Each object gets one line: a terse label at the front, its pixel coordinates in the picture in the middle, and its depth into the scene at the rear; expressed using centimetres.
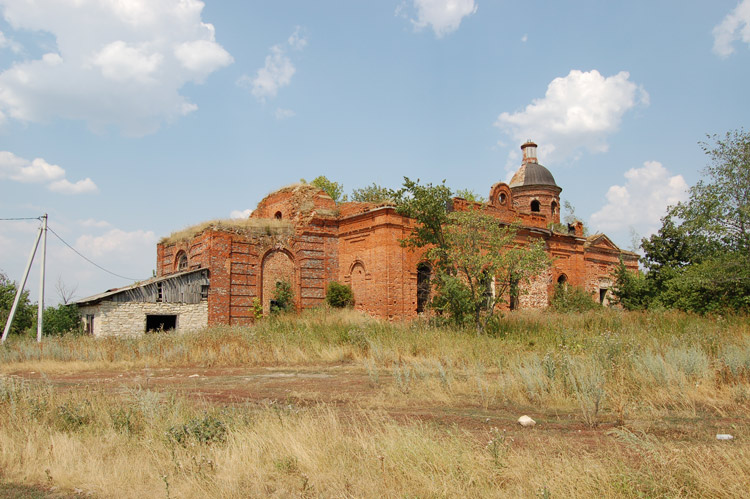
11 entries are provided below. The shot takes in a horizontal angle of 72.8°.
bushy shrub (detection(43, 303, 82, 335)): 2197
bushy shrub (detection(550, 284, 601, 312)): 2738
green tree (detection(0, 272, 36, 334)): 2686
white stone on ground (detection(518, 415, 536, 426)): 648
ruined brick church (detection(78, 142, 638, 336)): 2173
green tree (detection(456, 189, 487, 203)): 4931
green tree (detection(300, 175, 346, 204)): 4753
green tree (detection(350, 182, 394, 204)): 4797
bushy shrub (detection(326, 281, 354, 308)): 2377
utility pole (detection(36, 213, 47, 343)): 2114
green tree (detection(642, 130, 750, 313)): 1658
